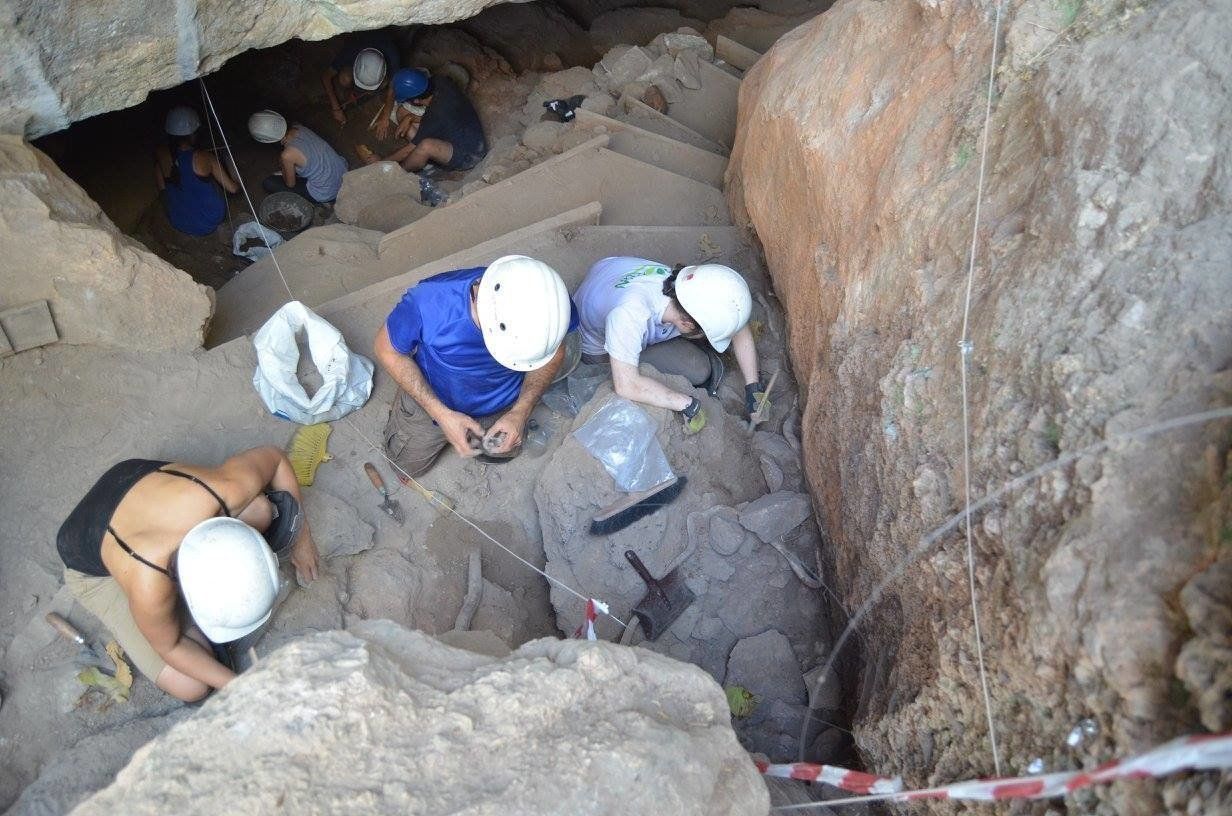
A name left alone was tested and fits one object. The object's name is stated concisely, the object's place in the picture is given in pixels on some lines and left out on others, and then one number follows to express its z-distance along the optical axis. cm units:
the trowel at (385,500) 418
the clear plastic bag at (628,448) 403
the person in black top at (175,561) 303
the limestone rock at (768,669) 353
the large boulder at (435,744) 191
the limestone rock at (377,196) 634
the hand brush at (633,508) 396
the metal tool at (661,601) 377
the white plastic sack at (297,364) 411
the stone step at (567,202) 530
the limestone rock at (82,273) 374
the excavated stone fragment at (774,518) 383
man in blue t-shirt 359
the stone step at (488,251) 472
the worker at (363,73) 712
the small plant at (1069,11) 267
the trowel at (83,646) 344
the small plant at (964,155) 291
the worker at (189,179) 648
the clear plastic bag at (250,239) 645
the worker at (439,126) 695
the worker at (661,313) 403
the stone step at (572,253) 470
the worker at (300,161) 674
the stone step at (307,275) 512
